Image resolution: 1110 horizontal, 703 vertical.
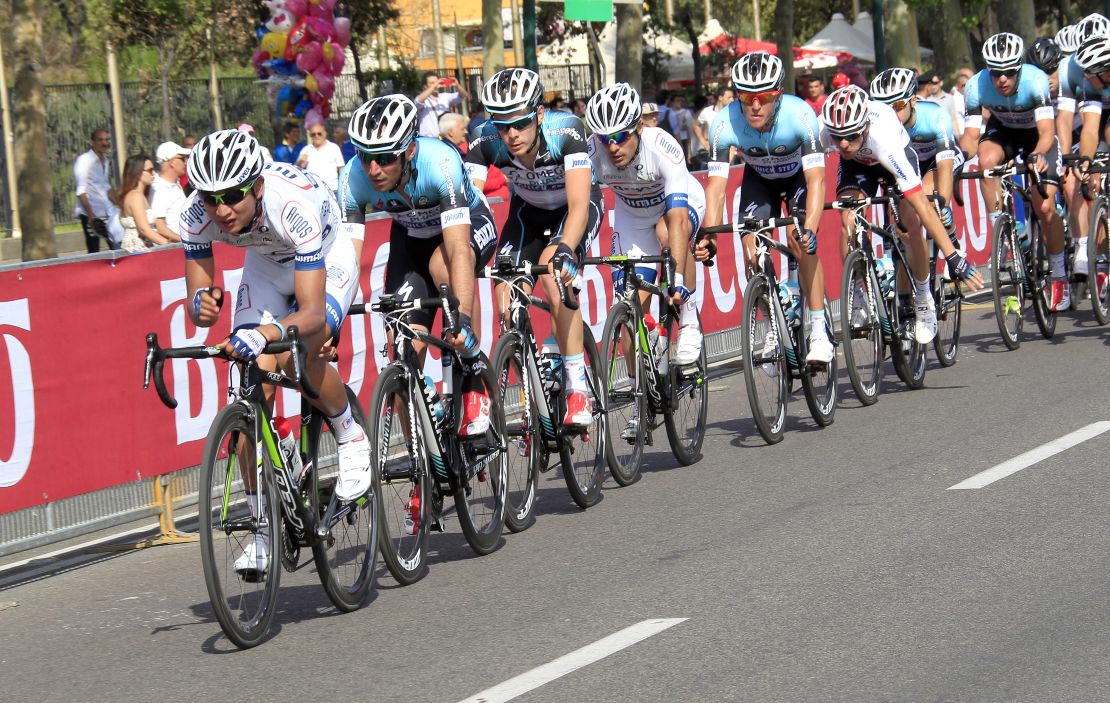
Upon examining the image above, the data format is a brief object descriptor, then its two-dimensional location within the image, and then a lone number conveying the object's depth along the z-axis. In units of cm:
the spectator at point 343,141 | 2171
